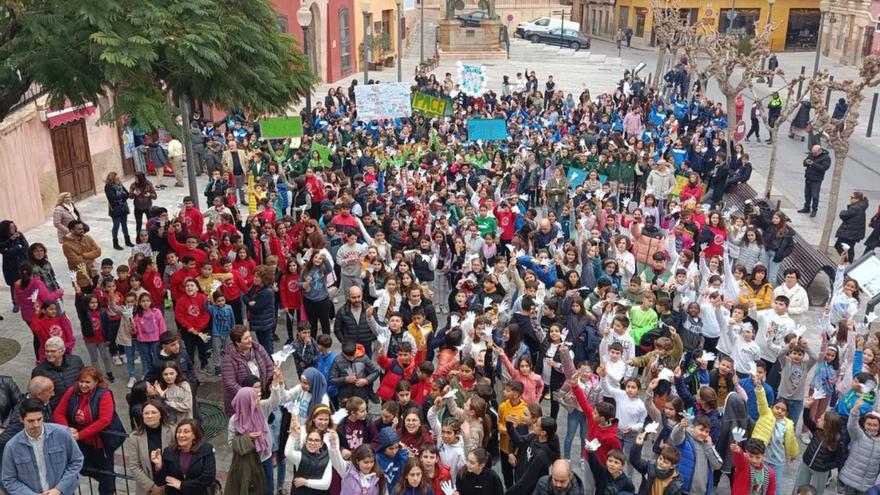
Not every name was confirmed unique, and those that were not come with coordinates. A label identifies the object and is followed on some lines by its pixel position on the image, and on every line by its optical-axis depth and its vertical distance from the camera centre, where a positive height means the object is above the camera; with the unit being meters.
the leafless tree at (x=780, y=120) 17.70 -2.80
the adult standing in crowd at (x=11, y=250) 11.16 -3.47
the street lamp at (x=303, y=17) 20.25 -0.51
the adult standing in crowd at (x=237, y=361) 7.65 -3.48
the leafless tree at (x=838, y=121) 15.10 -2.45
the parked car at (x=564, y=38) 49.84 -2.71
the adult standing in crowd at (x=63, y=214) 12.09 -3.25
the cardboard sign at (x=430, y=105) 21.44 -2.91
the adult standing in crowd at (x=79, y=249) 11.03 -3.44
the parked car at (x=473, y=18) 44.62 -1.28
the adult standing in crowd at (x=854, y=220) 14.18 -4.03
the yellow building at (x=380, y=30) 41.72 -1.90
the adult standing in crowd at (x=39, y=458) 5.98 -3.45
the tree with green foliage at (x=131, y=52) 8.01 -0.56
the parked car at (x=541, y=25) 50.66 -1.96
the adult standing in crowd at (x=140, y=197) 14.17 -3.49
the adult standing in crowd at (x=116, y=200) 14.06 -3.55
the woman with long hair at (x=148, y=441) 6.20 -3.48
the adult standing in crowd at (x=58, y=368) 7.25 -3.36
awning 17.14 -2.57
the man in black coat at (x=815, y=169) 17.39 -3.82
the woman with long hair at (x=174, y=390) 7.11 -3.48
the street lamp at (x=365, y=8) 39.34 -0.59
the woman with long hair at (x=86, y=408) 6.80 -3.47
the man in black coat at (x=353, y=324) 8.96 -3.65
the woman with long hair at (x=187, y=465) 6.10 -3.55
